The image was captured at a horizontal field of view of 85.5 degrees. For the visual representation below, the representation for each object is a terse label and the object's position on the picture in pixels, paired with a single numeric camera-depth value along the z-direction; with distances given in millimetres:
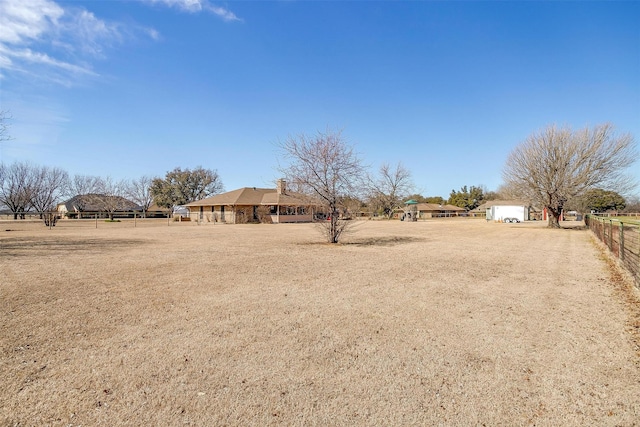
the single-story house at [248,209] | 40388
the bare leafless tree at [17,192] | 55353
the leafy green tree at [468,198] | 78750
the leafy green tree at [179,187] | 62681
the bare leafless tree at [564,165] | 26469
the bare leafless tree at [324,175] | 14734
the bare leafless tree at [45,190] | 58375
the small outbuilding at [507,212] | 48281
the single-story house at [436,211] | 69125
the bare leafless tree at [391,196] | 61125
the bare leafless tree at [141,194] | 67438
